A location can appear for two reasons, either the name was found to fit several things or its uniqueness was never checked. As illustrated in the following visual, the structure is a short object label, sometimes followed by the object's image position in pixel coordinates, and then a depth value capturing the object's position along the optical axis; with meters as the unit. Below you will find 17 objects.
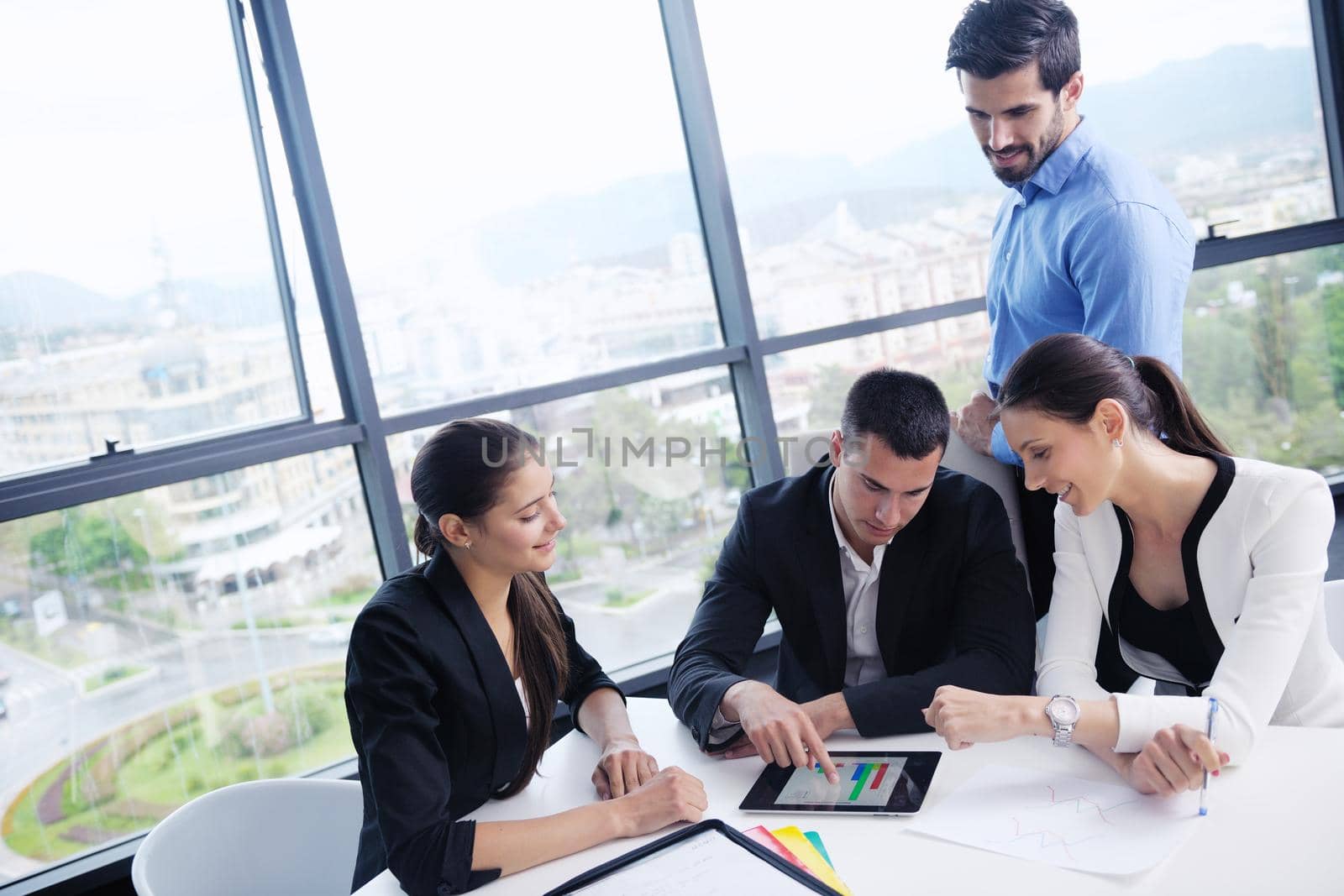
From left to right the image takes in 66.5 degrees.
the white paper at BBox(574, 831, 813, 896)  1.27
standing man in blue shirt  2.05
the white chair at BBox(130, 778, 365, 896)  1.79
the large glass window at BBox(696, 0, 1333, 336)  3.52
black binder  1.27
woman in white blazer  1.45
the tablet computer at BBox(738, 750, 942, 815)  1.43
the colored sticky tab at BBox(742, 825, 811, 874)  1.32
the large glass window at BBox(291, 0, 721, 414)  3.05
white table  1.15
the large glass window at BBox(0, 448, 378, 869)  2.60
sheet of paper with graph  1.23
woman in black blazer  1.44
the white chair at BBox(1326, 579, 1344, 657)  1.76
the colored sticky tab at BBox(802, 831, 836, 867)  1.33
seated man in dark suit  1.78
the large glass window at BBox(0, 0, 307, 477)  2.63
